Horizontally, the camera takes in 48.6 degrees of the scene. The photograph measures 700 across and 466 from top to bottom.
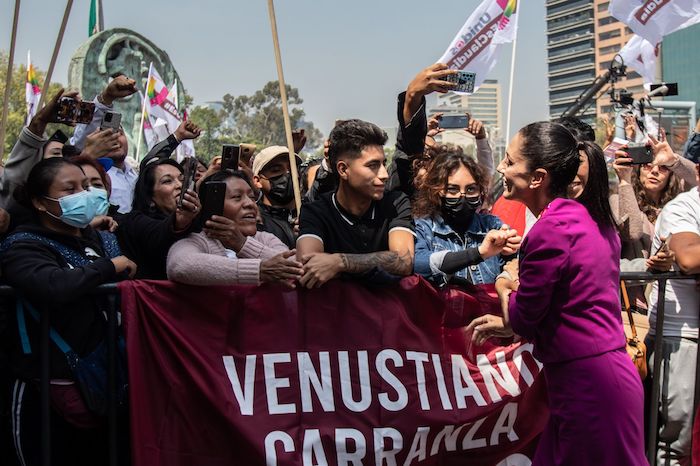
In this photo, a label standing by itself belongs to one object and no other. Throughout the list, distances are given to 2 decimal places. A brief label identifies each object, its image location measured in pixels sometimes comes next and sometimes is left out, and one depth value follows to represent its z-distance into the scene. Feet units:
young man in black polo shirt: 13.33
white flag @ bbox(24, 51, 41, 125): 47.67
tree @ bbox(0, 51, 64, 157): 164.96
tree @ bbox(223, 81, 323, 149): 305.73
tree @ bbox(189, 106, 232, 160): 256.11
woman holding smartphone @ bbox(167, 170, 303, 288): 12.23
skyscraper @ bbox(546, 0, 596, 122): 469.57
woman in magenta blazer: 10.44
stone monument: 84.58
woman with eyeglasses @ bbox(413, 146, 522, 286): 14.21
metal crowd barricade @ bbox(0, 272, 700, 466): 11.80
